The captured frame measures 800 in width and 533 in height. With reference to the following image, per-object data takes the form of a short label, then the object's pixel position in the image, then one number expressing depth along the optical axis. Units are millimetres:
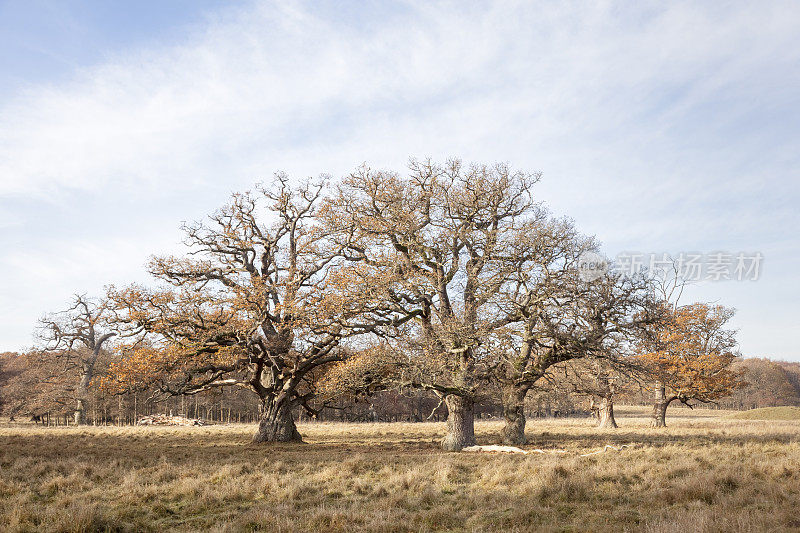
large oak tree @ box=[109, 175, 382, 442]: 22594
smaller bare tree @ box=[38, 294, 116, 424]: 46312
